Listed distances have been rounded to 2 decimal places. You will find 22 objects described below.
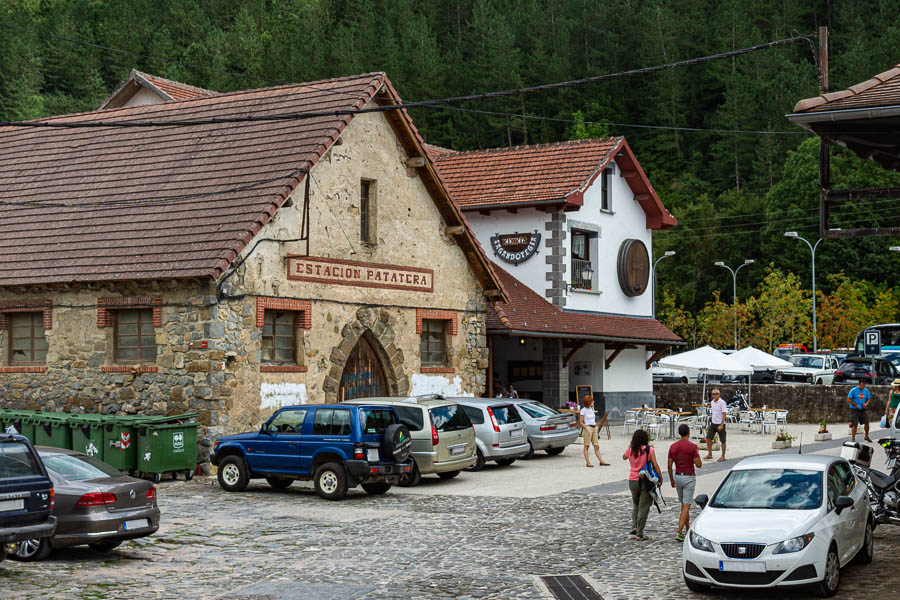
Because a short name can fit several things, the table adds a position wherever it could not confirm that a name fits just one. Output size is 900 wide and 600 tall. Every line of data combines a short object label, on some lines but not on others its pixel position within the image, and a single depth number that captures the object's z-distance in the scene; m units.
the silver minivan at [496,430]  25.36
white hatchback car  12.42
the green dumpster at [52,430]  22.83
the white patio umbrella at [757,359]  36.81
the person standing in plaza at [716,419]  27.25
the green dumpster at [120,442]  22.16
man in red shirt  16.14
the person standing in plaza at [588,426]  26.02
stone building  24.55
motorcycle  16.34
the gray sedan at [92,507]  14.03
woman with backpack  16.22
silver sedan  27.91
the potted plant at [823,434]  32.78
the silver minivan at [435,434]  22.41
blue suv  20.61
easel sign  38.38
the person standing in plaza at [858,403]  31.55
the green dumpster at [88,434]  22.36
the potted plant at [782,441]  29.92
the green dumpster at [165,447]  22.17
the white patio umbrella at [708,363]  33.12
